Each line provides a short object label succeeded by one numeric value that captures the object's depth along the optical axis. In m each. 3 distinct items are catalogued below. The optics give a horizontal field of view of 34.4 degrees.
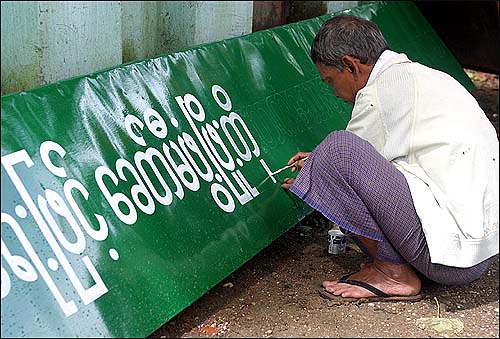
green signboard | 2.85
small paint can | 4.33
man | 3.42
